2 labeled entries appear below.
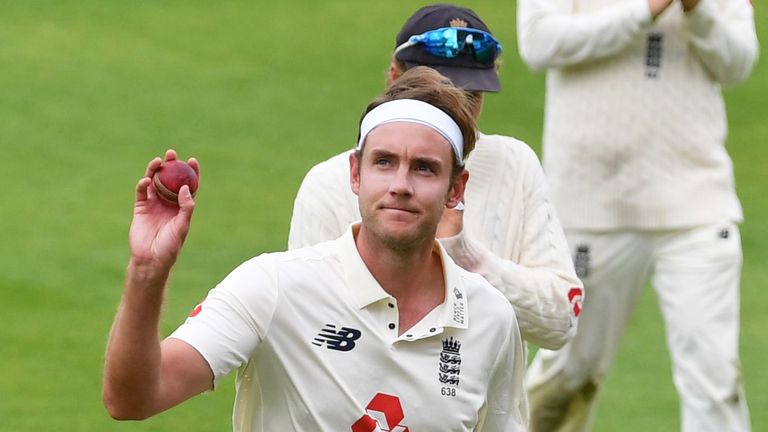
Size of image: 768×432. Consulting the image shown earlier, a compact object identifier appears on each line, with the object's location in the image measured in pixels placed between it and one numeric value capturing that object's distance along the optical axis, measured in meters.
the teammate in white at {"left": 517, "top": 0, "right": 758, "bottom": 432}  15.75
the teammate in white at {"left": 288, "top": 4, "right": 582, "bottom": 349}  11.28
